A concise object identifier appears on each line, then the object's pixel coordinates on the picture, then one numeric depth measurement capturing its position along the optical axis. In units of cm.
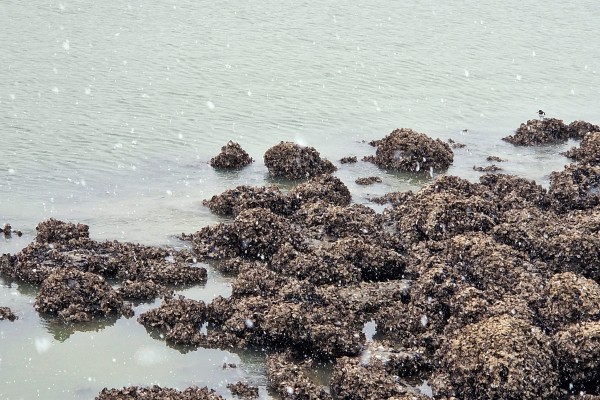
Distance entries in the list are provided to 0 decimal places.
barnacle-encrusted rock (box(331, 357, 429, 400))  905
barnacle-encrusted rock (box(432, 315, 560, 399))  888
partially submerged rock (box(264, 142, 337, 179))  1636
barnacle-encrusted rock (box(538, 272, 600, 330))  1028
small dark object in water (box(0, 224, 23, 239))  1295
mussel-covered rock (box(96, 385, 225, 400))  887
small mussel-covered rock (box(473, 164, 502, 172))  1745
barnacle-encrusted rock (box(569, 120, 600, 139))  1996
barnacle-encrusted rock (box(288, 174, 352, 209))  1455
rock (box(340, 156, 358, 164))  1748
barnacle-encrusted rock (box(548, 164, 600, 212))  1484
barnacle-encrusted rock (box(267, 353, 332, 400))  913
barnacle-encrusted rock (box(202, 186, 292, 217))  1407
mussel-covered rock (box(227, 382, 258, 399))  923
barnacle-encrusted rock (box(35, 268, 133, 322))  1062
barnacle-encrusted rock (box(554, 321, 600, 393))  931
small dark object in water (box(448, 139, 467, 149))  1906
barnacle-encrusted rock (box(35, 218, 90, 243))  1252
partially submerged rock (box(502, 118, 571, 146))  1947
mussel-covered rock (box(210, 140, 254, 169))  1672
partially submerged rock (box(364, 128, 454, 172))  1727
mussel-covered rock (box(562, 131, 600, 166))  1747
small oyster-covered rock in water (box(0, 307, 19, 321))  1053
